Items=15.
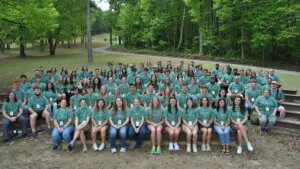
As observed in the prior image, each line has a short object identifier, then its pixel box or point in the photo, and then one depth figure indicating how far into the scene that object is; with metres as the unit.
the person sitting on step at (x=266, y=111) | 7.50
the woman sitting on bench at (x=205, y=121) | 6.55
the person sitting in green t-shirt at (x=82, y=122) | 6.56
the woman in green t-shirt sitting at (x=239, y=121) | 6.46
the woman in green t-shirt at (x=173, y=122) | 6.67
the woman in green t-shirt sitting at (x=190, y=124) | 6.55
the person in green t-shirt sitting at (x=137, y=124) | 6.72
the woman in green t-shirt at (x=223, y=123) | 6.46
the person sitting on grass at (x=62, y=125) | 6.58
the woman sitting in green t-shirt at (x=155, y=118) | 6.62
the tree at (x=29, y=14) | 14.54
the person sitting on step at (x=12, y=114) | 7.25
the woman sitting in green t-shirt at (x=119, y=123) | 6.55
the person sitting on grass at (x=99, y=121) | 6.65
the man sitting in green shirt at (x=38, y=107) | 7.54
